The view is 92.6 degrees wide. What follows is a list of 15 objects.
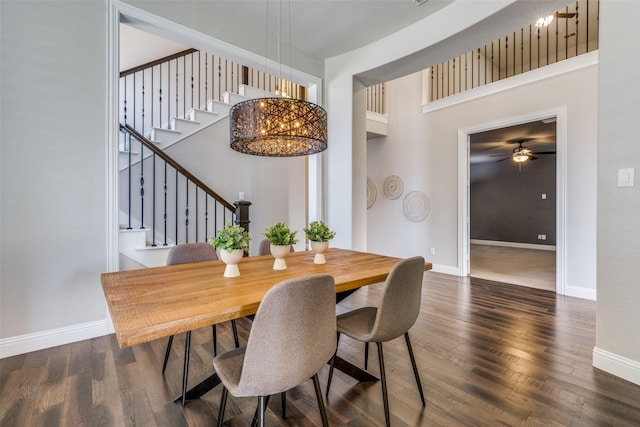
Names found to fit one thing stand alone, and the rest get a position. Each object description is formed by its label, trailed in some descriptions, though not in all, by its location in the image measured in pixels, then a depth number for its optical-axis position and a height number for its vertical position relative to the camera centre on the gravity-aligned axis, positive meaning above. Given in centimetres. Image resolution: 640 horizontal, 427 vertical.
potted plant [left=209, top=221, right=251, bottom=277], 160 -18
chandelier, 193 +58
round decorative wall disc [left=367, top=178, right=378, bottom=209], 580 +35
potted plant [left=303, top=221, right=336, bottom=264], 206 -17
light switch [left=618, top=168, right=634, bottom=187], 184 +21
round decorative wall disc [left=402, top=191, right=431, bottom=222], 504 +10
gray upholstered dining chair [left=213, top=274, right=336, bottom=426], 101 -45
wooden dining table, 103 -36
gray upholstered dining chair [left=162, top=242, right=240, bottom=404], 214 -31
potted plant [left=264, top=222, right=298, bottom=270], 184 -18
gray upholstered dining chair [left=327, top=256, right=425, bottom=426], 141 -49
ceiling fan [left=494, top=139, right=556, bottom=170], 575 +111
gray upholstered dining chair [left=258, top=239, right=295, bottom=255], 259 -31
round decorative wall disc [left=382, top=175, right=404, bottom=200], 539 +45
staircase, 283 +94
